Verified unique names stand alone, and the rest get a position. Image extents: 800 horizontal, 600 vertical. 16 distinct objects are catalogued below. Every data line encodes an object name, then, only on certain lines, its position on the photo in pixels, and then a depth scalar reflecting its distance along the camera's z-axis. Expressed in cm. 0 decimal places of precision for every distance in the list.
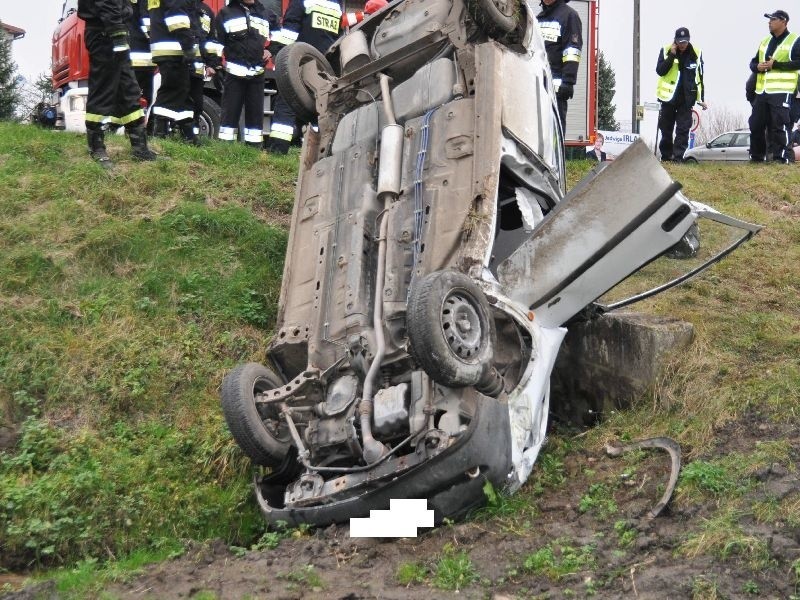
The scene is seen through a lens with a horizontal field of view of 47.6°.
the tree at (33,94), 1886
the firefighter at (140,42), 842
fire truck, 939
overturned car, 380
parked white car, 1780
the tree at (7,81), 1900
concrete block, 488
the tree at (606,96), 2910
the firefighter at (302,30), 840
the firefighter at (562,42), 855
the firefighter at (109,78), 652
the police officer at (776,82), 1004
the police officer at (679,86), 1030
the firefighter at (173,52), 785
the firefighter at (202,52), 829
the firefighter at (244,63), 825
